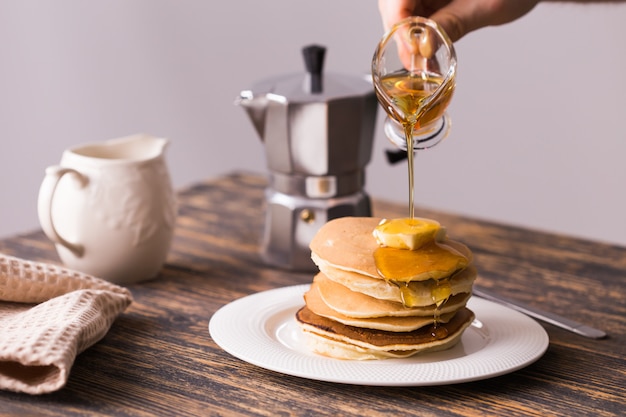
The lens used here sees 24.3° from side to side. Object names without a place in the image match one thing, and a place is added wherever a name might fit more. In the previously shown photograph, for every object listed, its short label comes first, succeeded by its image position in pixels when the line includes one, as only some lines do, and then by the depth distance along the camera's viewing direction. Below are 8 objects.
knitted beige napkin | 0.84
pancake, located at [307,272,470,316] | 0.86
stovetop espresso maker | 1.06
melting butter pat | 0.87
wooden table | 0.84
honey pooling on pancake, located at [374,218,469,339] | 0.86
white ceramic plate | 0.84
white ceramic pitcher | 1.01
